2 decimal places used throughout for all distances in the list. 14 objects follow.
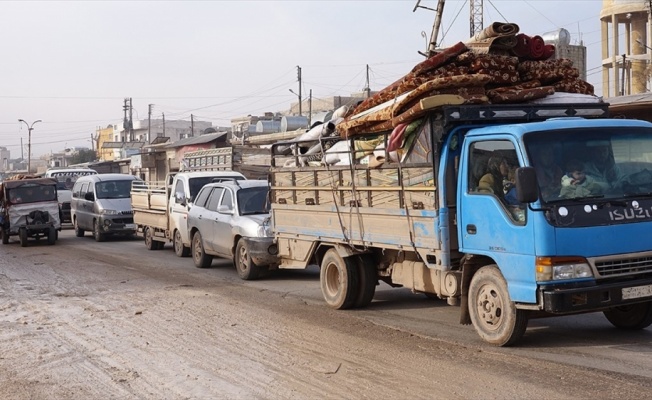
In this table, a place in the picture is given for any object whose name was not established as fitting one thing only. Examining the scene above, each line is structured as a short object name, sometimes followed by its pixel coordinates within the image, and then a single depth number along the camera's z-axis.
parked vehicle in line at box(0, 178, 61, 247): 22.98
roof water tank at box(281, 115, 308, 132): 43.41
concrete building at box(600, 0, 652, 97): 37.72
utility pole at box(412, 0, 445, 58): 28.33
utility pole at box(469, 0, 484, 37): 37.88
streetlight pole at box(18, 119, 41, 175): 89.92
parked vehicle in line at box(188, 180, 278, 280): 13.91
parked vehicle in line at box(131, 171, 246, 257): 18.05
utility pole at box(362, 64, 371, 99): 52.23
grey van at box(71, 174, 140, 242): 24.34
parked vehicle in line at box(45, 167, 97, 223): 31.28
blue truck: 7.26
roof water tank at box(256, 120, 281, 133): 48.34
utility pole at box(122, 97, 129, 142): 98.56
